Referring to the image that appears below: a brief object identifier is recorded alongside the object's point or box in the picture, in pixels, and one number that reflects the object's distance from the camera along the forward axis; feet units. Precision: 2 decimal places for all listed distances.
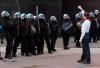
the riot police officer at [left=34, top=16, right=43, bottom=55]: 57.70
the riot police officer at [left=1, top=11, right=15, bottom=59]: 52.75
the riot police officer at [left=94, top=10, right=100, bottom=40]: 77.51
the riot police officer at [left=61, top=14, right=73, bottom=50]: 63.72
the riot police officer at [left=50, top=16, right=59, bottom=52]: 61.21
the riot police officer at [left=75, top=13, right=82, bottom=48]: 64.89
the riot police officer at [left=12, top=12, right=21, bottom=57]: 54.03
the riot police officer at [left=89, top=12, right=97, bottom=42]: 73.81
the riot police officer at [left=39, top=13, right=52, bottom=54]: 58.44
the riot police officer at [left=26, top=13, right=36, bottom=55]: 56.08
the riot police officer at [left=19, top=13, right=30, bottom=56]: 54.90
